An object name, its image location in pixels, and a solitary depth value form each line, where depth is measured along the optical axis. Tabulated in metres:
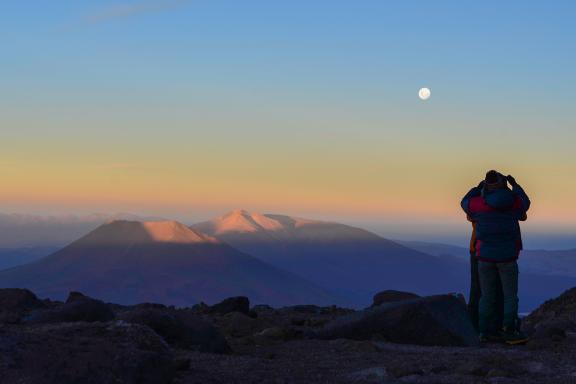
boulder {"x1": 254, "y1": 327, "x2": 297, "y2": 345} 11.66
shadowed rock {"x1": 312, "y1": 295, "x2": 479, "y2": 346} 11.88
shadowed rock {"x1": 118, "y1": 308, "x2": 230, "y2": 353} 9.94
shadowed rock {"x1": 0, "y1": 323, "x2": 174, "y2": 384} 5.84
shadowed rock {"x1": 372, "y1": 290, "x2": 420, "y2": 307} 19.85
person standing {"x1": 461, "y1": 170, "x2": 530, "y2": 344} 11.95
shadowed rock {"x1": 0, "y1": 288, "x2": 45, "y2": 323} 16.83
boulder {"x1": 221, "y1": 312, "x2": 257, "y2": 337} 13.09
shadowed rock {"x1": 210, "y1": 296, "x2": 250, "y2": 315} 17.53
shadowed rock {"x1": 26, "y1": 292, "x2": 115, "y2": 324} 11.37
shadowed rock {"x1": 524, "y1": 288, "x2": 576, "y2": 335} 13.13
